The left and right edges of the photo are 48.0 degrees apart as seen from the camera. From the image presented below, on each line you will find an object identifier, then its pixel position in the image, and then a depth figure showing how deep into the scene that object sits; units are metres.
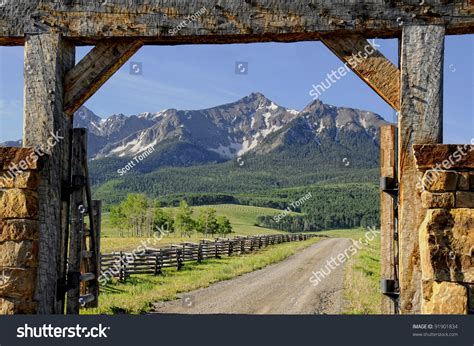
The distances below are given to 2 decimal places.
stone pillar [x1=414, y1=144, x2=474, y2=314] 4.86
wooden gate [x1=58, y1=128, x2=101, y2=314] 6.00
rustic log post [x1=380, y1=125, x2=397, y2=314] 5.77
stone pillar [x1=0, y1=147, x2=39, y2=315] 5.36
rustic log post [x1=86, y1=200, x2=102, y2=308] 8.24
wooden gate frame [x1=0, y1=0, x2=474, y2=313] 5.41
